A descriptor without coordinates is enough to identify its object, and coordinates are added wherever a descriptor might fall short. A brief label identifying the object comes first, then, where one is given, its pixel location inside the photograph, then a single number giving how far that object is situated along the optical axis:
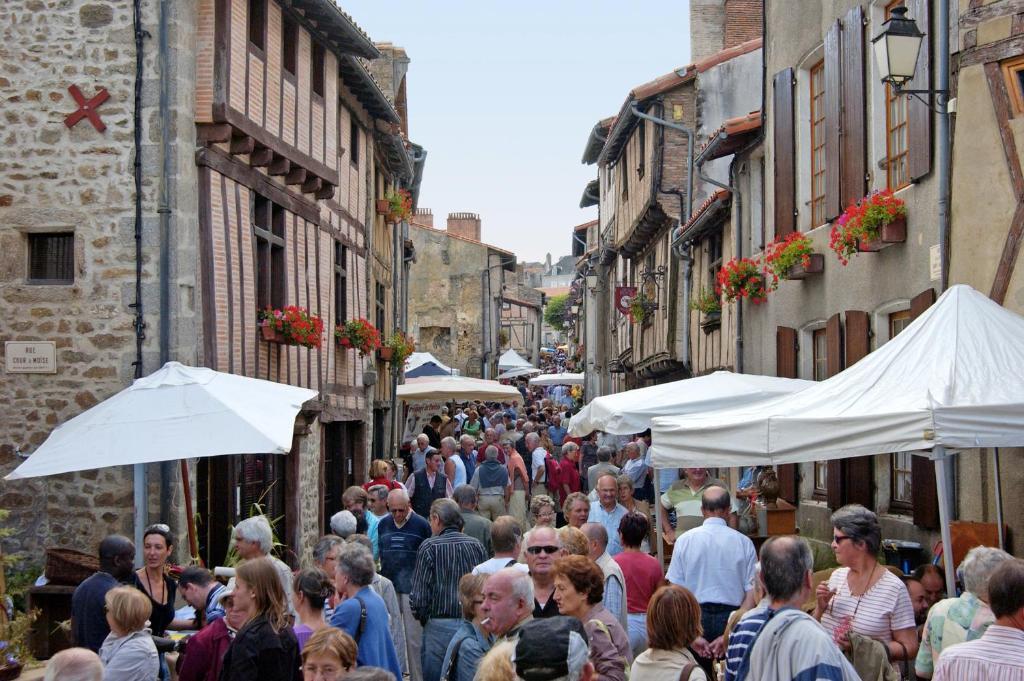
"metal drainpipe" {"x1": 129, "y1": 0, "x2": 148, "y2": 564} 11.34
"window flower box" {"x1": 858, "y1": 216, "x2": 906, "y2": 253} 10.61
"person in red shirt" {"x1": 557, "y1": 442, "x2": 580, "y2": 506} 16.44
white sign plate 11.41
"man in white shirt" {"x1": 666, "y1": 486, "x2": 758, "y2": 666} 7.29
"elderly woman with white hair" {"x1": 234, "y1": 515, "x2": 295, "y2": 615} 7.19
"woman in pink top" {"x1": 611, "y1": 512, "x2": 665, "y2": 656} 7.18
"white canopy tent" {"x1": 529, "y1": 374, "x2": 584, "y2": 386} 35.69
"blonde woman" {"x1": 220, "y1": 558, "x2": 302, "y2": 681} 5.36
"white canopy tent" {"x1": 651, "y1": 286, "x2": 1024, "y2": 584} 6.70
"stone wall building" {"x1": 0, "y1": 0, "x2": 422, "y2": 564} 11.36
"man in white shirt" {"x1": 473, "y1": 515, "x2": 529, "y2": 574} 7.26
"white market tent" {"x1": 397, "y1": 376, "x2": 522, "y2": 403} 23.33
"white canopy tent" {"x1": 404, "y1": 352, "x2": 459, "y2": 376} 30.02
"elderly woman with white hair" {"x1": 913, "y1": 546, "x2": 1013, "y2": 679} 5.30
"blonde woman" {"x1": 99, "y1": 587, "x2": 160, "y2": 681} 5.86
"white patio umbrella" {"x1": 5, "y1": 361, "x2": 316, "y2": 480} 8.65
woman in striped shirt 5.71
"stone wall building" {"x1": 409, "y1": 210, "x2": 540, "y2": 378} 47.06
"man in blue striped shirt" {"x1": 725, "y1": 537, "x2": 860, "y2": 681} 4.47
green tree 108.12
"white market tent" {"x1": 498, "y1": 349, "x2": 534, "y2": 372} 47.44
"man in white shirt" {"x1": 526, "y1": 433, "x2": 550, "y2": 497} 17.02
